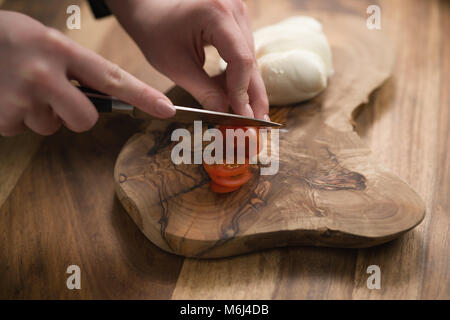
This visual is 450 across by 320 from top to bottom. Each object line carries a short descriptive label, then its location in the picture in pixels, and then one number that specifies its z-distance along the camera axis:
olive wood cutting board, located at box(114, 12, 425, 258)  0.60
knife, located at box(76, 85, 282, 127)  0.58
